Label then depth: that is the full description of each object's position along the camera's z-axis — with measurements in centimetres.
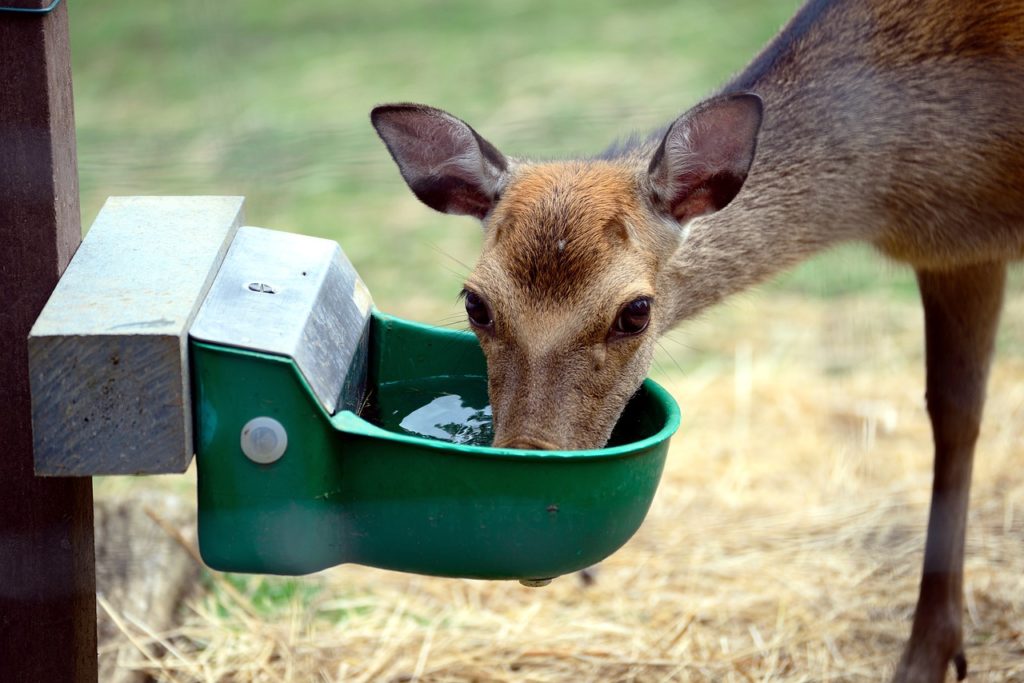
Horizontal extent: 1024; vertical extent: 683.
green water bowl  228
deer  286
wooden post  234
